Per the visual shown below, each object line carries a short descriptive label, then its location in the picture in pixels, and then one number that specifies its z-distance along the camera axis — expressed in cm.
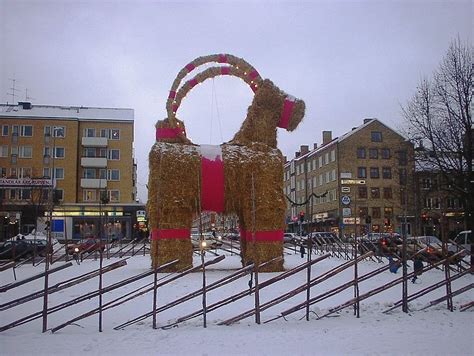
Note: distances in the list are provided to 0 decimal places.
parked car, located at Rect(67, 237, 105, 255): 2566
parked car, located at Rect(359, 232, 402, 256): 1710
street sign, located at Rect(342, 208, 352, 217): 5374
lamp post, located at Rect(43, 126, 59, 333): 847
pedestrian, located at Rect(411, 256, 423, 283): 1411
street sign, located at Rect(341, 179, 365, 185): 5481
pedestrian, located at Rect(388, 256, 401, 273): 1564
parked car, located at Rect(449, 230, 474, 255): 2484
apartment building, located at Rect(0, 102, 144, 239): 4928
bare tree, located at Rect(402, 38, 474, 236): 1722
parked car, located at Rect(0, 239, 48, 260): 2658
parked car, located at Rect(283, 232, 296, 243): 3772
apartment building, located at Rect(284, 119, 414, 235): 5441
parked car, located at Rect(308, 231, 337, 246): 2901
